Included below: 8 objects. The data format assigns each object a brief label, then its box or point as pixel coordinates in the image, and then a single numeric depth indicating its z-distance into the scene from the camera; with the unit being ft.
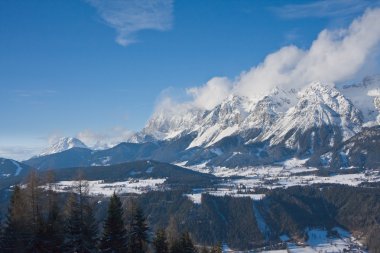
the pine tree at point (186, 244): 281.43
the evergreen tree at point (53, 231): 203.35
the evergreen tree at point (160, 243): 264.52
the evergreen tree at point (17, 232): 204.54
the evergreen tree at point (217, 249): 327.10
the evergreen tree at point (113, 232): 221.25
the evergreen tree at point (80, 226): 212.64
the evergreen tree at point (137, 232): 239.97
